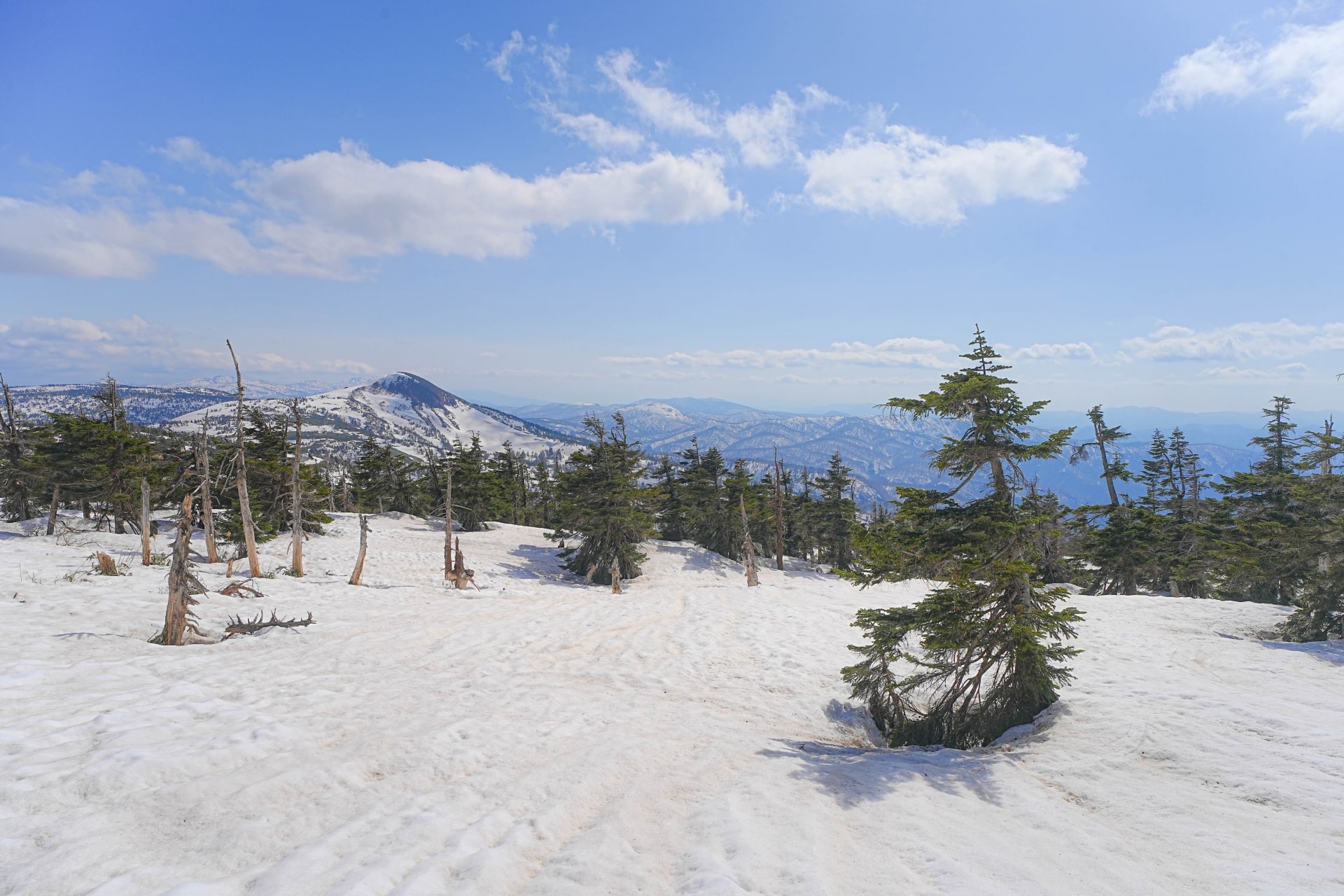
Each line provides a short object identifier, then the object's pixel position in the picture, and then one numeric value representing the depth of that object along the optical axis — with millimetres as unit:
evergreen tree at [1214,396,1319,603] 16562
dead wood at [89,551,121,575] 17359
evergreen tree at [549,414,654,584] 29734
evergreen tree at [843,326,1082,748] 8711
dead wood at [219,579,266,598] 15789
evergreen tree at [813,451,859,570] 42719
